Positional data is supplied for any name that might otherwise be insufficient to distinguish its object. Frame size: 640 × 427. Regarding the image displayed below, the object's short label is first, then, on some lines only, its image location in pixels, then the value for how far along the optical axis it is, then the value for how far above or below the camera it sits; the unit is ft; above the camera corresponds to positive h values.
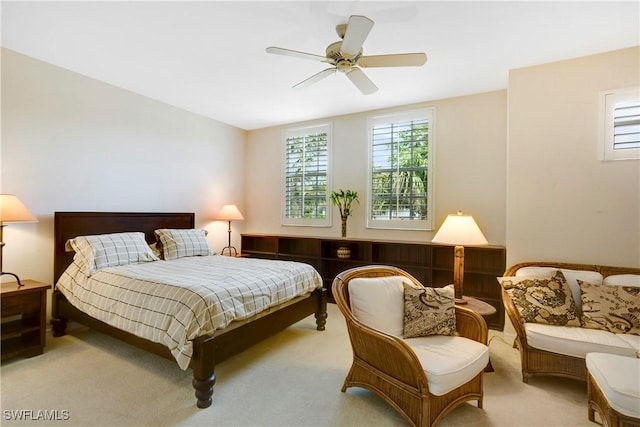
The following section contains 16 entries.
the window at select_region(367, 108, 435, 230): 14.02 +2.13
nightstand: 8.52 -3.15
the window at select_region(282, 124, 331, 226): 16.67 +2.16
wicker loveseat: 7.23 -2.92
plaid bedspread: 7.30 -2.22
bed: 6.98 -3.03
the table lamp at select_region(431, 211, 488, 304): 9.16 -0.59
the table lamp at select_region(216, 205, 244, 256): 16.49 +0.00
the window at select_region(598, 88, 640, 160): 9.22 +2.83
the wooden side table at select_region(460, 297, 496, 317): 8.21 -2.51
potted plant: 15.46 +0.73
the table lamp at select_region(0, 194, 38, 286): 8.56 -0.02
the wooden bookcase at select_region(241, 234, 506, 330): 12.39 -1.98
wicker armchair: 5.86 -3.21
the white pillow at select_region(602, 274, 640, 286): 8.47 -1.69
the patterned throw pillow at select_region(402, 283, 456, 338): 7.30 -2.31
